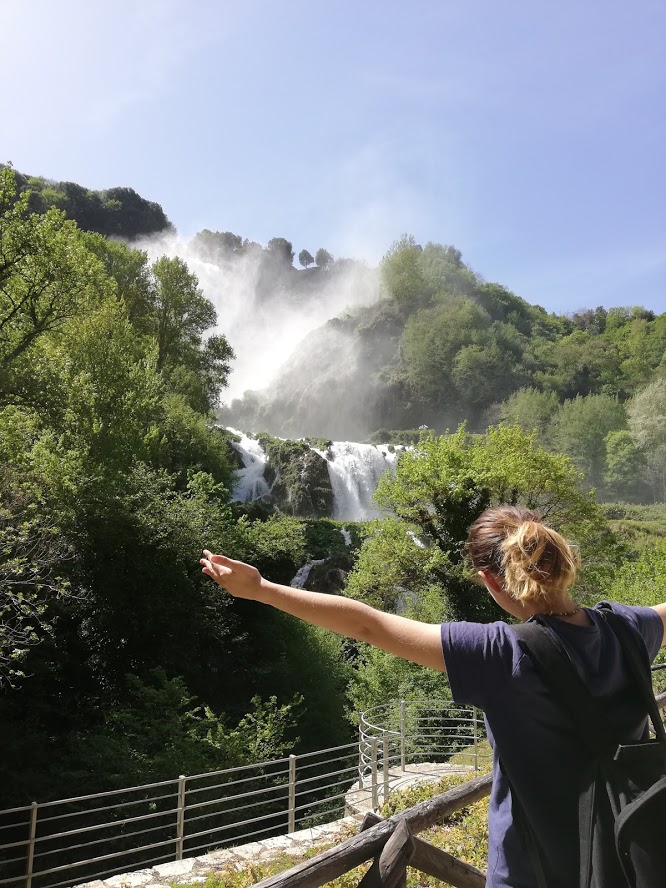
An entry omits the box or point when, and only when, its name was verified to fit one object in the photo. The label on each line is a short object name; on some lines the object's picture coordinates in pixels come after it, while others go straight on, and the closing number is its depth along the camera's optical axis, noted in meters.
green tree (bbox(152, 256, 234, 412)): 33.41
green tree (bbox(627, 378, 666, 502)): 54.72
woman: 1.38
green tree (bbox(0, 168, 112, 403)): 13.25
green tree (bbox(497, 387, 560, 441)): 64.75
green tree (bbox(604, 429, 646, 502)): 54.97
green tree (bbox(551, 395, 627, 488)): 58.22
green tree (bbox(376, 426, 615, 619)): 20.83
